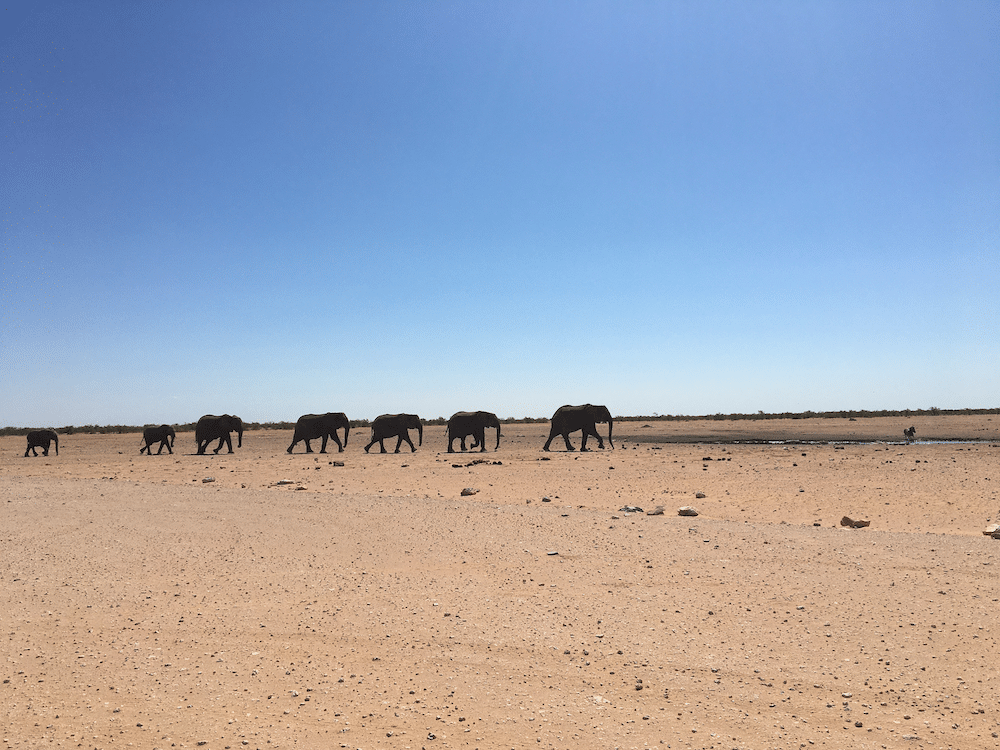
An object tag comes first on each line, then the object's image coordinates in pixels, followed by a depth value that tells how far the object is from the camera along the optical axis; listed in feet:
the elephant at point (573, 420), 108.78
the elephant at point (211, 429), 117.91
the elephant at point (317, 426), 117.50
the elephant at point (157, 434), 121.90
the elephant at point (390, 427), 112.47
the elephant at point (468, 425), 109.60
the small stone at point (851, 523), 40.05
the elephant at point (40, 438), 125.90
